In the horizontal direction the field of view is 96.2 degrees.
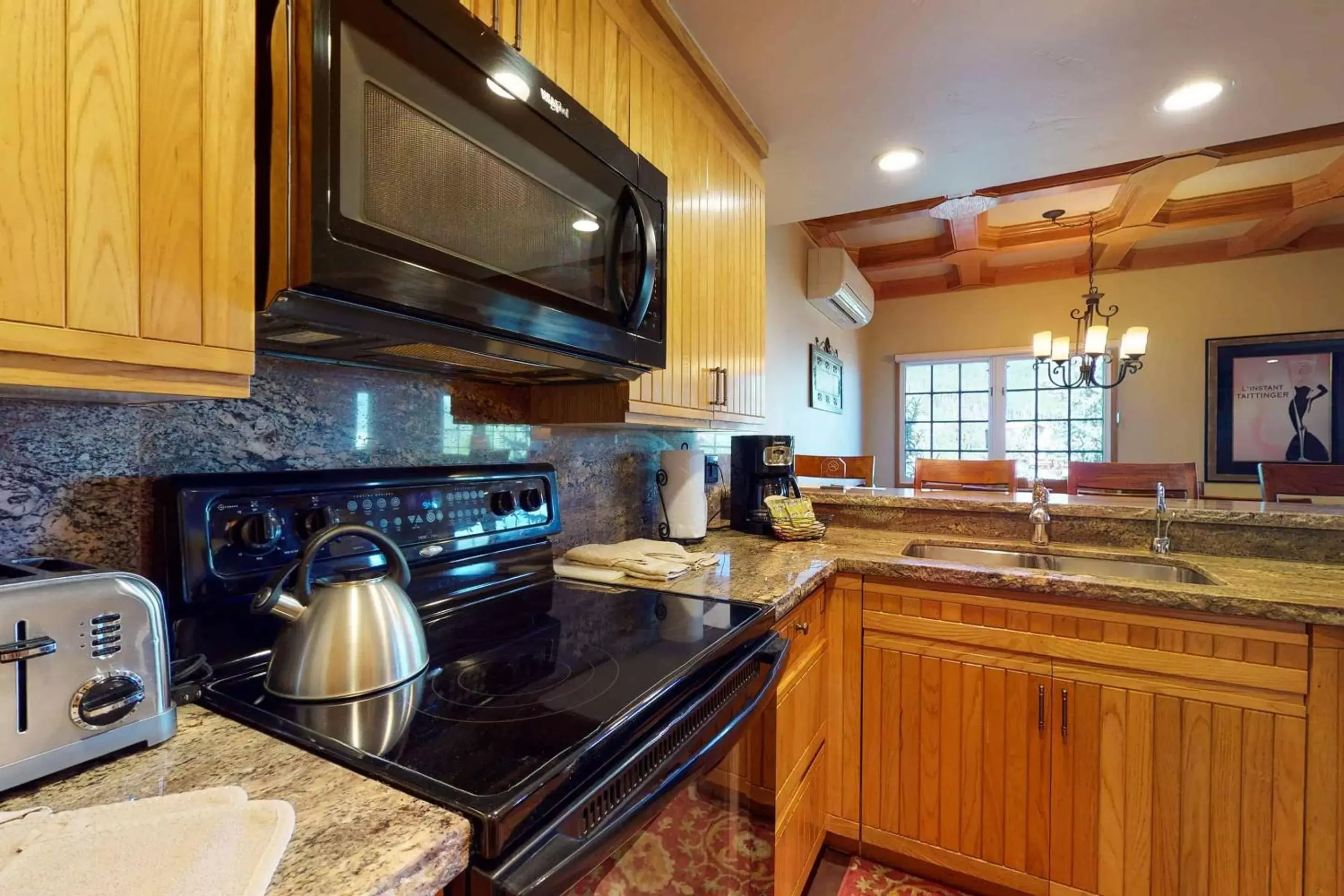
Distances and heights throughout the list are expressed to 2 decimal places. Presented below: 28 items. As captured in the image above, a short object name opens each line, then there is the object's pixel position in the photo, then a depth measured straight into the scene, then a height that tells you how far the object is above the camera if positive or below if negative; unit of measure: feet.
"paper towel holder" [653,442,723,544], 6.08 -0.76
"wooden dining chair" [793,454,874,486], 9.88 -0.33
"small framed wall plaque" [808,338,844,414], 13.30 +1.63
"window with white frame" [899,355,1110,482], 15.97 +0.92
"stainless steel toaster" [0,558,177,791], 1.73 -0.69
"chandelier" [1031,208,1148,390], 11.05 +2.04
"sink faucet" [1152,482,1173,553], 5.60 -0.78
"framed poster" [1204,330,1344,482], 13.58 +1.10
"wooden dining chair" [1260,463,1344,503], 7.70 -0.41
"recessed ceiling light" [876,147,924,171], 6.67 +3.27
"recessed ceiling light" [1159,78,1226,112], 5.41 +3.26
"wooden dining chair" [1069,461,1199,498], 8.01 -0.41
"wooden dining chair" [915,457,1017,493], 8.61 -0.38
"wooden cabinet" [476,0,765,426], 3.90 +2.24
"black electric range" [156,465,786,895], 1.93 -1.04
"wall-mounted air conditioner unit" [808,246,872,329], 12.35 +3.49
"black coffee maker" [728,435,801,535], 6.66 -0.32
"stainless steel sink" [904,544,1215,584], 5.52 -1.15
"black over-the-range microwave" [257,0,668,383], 2.19 +1.10
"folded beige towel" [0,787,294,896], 1.35 -0.98
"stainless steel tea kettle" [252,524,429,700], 2.42 -0.78
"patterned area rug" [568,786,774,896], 2.41 -1.96
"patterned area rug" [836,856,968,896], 5.29 -3.88
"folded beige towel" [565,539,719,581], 4.57 -0.89
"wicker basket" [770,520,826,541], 6.25 -0.87
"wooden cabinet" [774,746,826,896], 4.30 -3.03
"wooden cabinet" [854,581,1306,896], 4.10 -2.27
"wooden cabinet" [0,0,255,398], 1.65 +0.75
